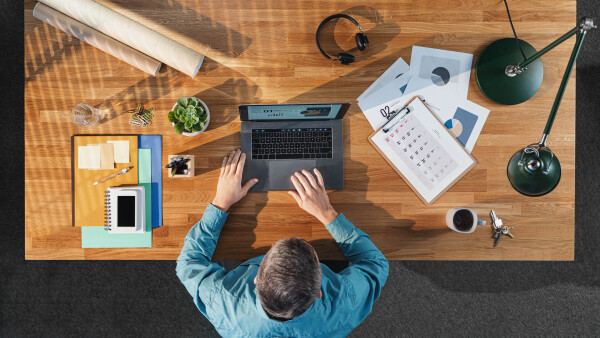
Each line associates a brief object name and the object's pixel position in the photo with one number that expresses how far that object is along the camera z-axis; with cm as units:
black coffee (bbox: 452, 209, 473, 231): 134
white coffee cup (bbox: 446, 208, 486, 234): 129
